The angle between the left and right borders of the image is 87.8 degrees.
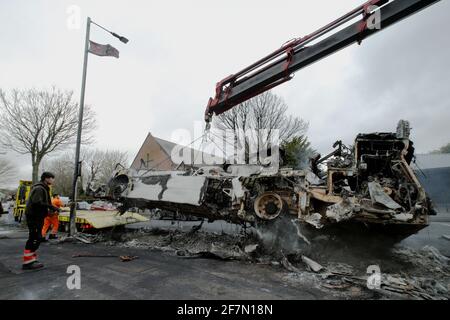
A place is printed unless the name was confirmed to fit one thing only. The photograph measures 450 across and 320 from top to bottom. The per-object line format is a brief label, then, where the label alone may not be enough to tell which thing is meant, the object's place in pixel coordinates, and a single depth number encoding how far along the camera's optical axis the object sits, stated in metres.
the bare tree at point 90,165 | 29.59
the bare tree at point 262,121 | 15.51
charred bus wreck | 4.35
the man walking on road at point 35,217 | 4.02
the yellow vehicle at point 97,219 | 7.21
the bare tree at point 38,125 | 11.88
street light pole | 6.98
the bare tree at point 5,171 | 38.91
